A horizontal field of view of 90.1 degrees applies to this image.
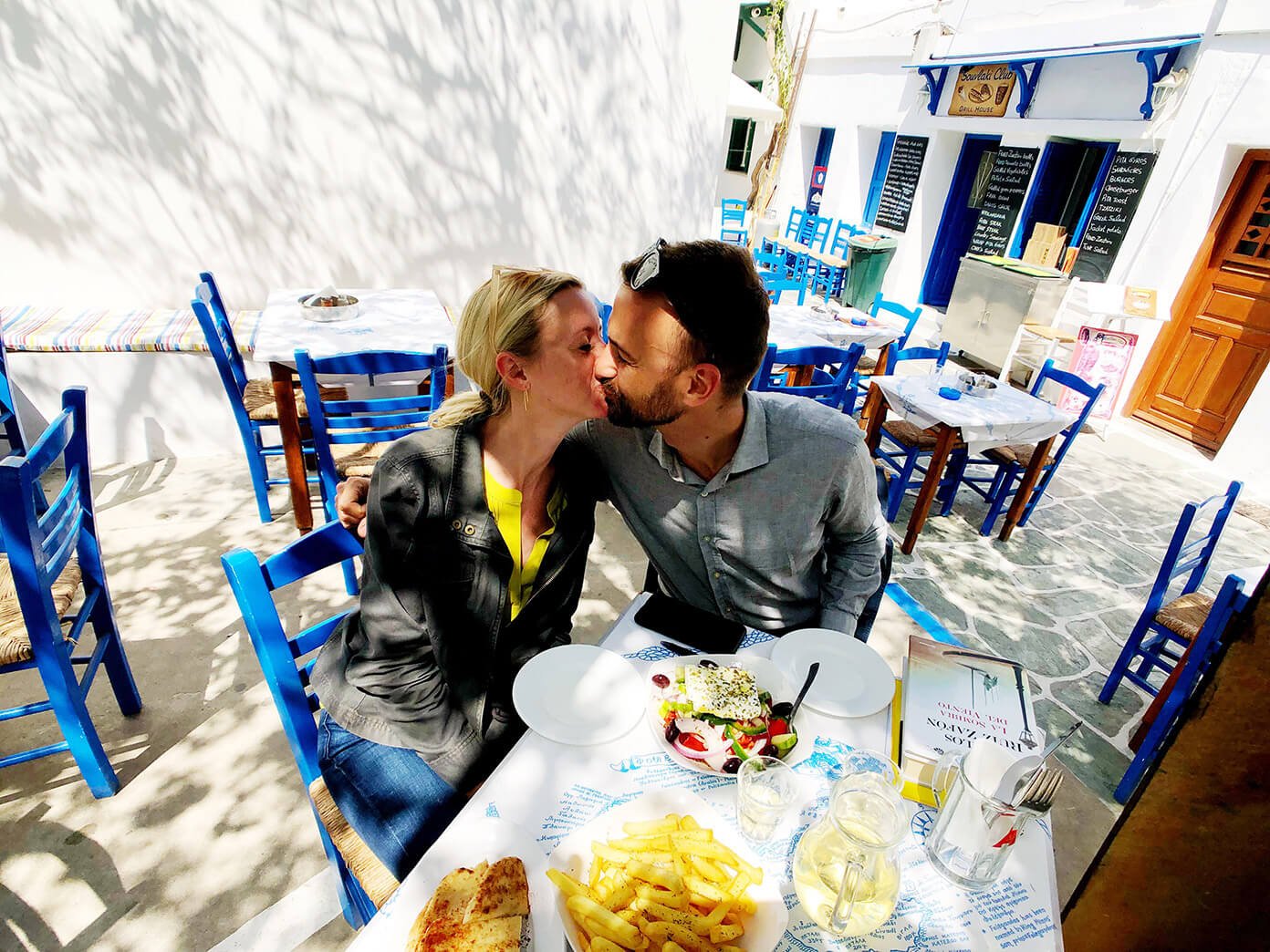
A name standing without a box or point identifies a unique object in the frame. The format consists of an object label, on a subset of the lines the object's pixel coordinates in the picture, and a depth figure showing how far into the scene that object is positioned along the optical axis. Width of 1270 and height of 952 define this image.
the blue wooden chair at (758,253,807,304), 6.81
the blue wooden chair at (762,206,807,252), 12.01
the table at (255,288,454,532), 3.42
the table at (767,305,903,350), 5.18
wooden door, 5.93
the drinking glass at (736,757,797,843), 1.12
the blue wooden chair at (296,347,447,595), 3.00
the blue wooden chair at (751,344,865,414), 4.19
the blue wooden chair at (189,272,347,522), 3.74
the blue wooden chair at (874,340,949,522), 4.39
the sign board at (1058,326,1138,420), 6.53
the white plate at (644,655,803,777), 1.36
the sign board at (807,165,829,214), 12.88
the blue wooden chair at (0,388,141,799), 1.75
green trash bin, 10.16
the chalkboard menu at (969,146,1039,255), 8.38
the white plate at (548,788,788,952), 0.90
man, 1.61
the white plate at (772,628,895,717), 1.41
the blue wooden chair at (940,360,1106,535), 4.47
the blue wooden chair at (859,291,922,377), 6.11
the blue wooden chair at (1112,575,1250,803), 2.26
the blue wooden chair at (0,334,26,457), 3.45
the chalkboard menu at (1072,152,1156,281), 6.82
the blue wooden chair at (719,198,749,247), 11.42
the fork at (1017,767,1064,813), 1.03
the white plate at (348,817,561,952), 0.91
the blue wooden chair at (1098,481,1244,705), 2.76
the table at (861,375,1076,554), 4.04
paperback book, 1.26
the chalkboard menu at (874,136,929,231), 9.98
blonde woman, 1.51
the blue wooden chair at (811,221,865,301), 10.73
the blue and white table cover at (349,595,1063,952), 1.00
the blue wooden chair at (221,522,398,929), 1.37
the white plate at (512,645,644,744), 1.29
